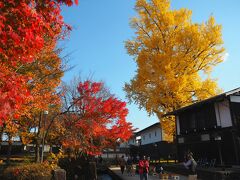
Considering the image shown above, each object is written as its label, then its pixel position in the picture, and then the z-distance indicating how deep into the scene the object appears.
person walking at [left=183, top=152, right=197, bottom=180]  12.49
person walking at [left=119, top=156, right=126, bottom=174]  22.45
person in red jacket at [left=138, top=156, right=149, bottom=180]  14.90
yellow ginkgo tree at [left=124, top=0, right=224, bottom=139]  20.62
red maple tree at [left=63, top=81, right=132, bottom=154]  18.09
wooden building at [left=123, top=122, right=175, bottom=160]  35.92
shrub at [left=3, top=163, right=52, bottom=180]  12.36
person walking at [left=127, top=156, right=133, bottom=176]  21.76
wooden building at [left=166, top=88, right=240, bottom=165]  16.64
